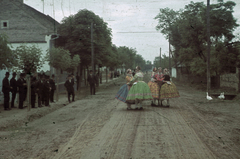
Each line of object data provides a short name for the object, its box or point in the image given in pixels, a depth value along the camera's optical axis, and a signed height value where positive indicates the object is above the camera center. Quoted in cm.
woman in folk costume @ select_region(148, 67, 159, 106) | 1339 -65
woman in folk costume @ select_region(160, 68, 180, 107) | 1319 -78
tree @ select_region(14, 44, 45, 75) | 1364 +68
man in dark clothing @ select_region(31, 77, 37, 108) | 1473 -90
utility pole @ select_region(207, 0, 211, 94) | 2133 +179
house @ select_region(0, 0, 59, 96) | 2986 +489
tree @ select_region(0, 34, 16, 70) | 1253 +80
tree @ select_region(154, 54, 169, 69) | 6645 +263
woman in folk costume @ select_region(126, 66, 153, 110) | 1227 -80
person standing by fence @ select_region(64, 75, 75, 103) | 1752 -71
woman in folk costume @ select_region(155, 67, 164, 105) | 1342 -23
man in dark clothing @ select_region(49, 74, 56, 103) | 1708 -78
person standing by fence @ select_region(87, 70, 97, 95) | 2330 -55
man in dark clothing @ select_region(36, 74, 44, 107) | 1493 -81
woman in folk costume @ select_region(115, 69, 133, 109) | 1262 -83
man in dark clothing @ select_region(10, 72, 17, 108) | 1456 -64
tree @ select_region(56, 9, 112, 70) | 3120 +405
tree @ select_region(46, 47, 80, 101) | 2016 +101
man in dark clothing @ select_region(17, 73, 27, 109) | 1449 -79
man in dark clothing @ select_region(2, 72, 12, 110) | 1409 -86
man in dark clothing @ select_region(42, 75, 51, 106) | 1535 -94
